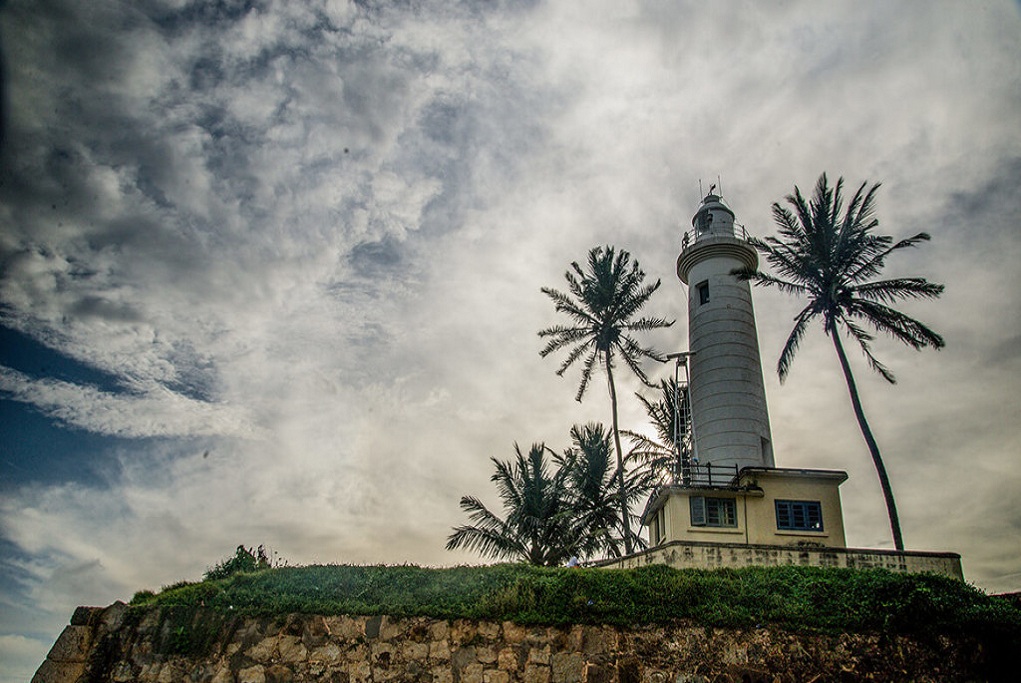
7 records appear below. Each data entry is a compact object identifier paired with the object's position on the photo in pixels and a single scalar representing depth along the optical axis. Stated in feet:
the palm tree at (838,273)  75.46
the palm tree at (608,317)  98.17
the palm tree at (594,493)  94.53
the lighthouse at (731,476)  59.11
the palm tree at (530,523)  92.02
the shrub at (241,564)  54.58
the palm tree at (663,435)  94.08
